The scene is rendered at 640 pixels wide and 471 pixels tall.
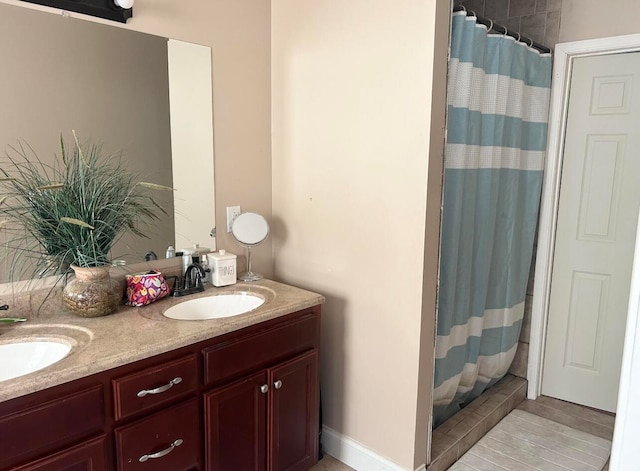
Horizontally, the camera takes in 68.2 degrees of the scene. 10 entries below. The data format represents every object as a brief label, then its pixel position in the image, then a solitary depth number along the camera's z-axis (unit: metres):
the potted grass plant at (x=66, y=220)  1.58
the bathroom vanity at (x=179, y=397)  1.24
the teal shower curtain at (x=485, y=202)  2.11
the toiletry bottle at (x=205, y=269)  2.10
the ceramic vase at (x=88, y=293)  1.62
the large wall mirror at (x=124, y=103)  1.61
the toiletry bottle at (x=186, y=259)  2.08
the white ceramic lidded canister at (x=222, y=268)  2.08
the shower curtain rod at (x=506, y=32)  2.04
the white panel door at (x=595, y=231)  2.53
